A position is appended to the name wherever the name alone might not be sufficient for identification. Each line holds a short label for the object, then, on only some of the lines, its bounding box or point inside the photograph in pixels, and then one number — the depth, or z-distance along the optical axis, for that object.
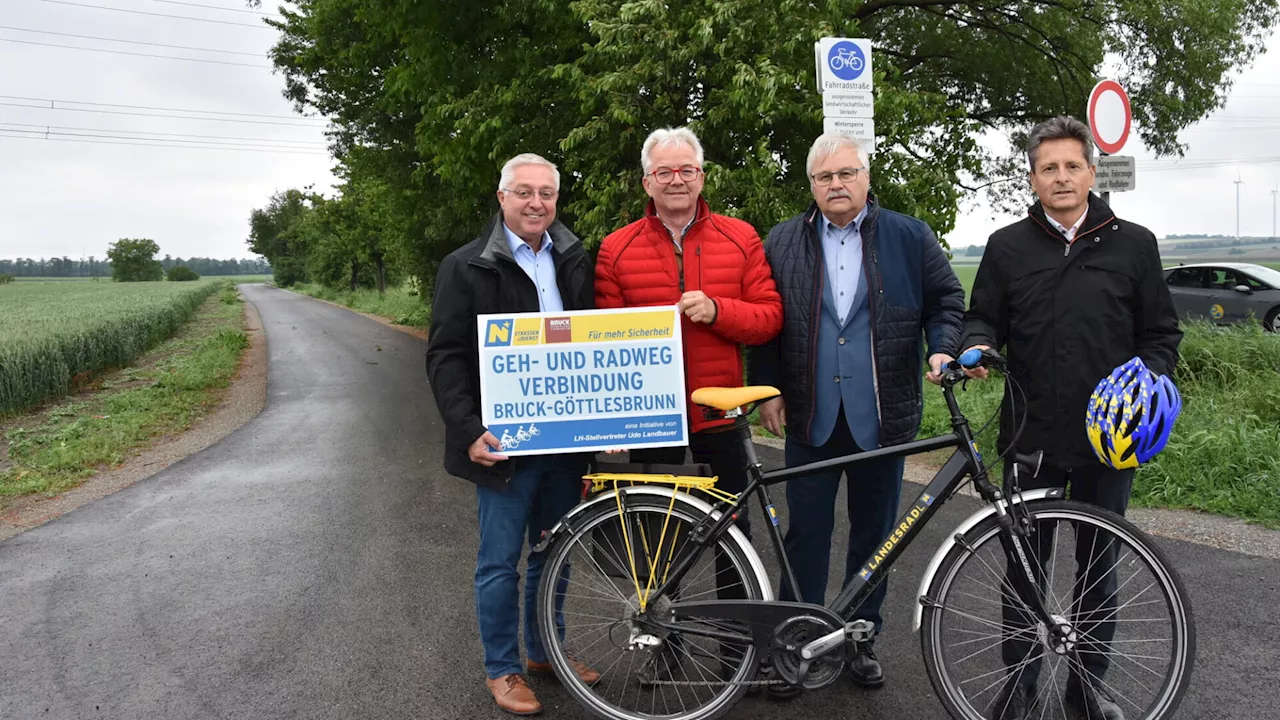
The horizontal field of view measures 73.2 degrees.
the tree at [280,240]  101.12
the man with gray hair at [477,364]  3.15
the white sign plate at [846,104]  7.21
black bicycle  2.83
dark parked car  15.80
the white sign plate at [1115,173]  7.38
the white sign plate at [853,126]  7.25
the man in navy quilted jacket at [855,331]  3.24
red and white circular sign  7.07
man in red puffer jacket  3.18
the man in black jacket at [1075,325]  2.86
